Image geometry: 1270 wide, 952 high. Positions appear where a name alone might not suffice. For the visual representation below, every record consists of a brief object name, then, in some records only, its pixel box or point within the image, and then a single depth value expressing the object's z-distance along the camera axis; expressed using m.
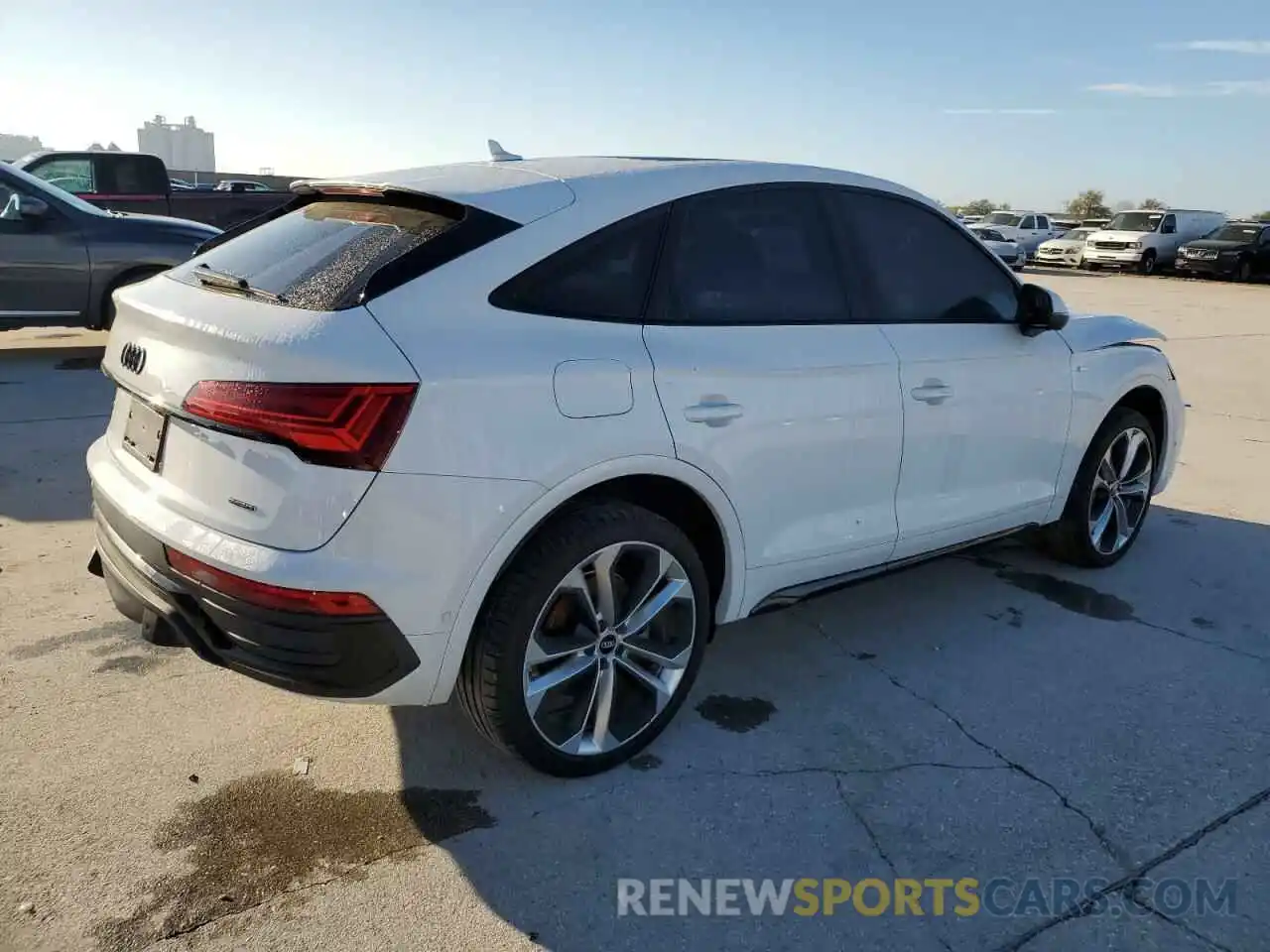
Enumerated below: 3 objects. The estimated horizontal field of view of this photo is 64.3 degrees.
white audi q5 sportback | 2.37
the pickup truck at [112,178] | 12.71
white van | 28.98
